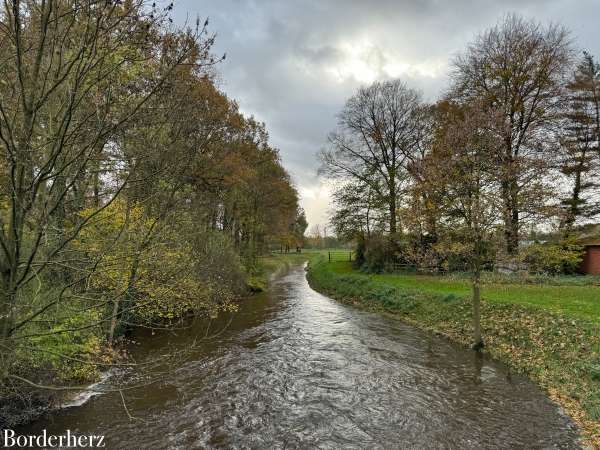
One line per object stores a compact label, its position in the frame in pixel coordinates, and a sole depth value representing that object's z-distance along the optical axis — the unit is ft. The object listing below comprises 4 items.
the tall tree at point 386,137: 92.61
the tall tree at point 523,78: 70.54
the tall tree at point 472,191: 33.50
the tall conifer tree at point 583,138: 81.46
